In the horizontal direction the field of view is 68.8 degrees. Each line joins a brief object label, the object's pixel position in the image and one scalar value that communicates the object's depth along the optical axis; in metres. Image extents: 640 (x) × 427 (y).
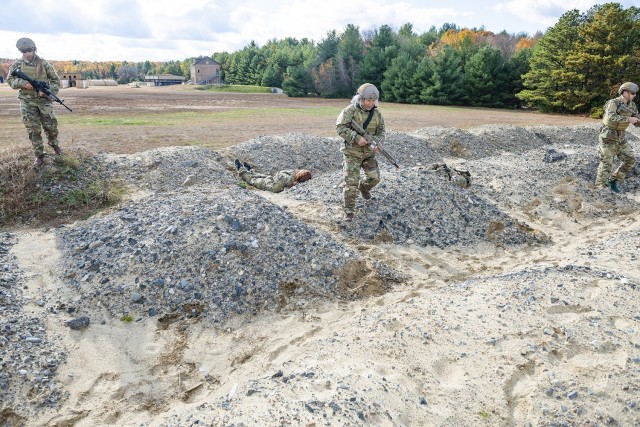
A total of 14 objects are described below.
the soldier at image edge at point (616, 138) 10.22
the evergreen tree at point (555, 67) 34.09
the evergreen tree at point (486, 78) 40.69
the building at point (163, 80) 99.49
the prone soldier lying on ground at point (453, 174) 10.05
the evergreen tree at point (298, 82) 51.62
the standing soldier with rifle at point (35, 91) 8.92
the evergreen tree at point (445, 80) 41.84
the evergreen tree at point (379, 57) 47.22
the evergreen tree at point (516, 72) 40.84
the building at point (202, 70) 93.84
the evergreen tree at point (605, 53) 31.30
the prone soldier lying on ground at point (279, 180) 10.39
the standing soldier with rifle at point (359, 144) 7.43
